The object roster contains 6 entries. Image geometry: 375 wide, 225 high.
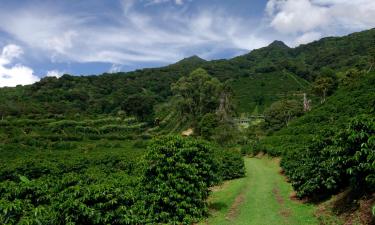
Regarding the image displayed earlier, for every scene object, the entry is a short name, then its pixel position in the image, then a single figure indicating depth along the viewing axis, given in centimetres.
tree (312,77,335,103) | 6444
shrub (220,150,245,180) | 3042
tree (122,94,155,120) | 9419
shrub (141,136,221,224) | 1555
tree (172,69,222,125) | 7806
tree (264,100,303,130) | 7000
